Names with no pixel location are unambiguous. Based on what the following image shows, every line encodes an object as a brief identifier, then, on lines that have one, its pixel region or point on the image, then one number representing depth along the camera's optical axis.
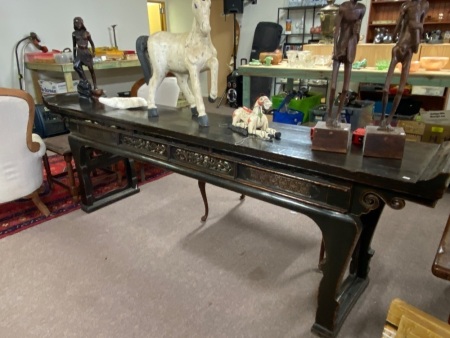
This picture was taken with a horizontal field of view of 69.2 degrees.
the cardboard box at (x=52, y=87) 4.05
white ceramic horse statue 1.51
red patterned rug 2.31
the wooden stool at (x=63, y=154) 2.46
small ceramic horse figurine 1.39
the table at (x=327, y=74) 2.39
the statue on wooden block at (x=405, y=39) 1.03
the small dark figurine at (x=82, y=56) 2.19
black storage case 3.90
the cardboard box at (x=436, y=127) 2.86
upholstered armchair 1.96
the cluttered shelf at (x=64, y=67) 3.73
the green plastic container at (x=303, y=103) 3.88
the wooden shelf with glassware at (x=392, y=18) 4.30
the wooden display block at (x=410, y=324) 0.87
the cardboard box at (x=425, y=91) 4.00
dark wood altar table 1.05
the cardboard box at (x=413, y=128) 2.96
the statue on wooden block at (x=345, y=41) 1.07
